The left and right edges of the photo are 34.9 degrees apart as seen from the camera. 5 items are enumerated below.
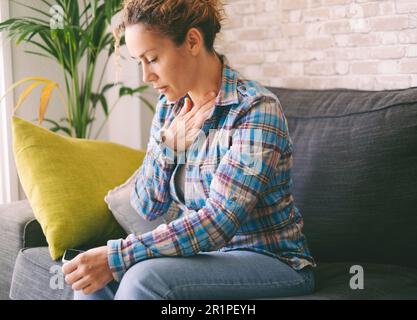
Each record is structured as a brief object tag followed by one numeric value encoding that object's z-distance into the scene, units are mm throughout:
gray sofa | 1872
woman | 1507
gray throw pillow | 1931
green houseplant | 2518
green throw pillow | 1917
